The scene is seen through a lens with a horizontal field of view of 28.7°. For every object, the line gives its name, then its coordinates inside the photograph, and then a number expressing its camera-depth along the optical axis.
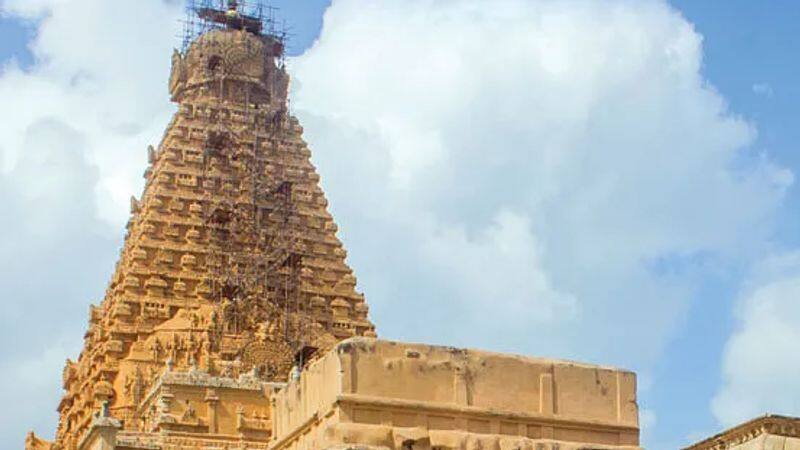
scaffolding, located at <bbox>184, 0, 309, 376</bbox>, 53.19
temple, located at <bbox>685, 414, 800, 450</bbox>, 35.50
